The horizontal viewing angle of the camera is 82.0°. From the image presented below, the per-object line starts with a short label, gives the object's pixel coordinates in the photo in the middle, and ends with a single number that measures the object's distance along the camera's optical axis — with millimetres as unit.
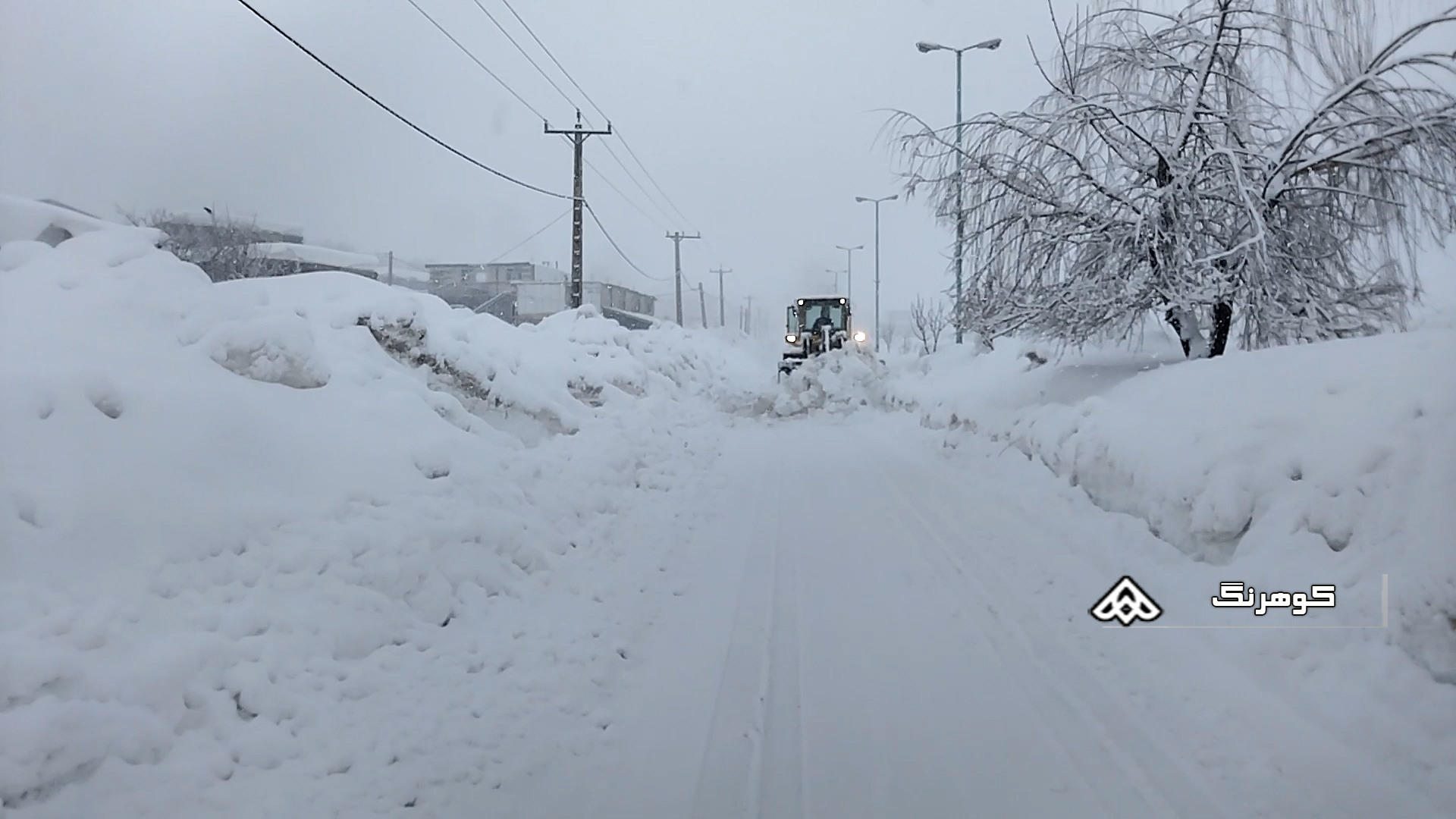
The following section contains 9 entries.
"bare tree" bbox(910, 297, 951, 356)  42000
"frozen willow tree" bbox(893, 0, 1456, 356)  9188
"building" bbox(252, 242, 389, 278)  26031
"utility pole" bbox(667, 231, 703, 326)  58528
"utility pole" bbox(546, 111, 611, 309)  25250
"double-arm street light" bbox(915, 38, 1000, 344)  11609
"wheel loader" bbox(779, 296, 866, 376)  30953
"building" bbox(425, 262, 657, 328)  50438
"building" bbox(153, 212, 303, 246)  17375
